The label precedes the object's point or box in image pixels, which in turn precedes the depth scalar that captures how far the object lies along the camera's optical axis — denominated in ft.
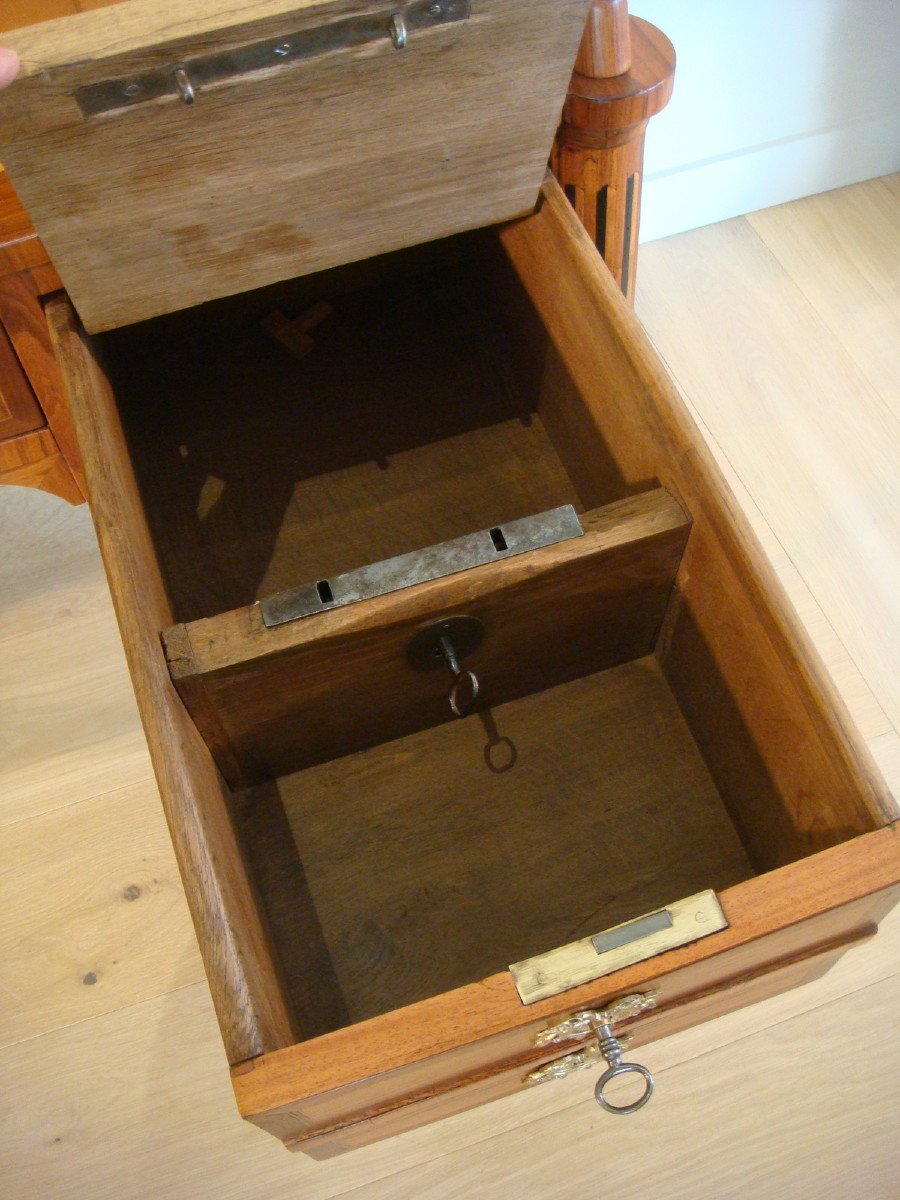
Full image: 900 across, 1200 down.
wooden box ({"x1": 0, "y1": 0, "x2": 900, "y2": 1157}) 2.04
